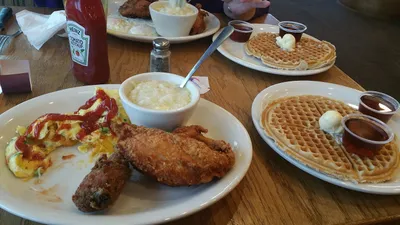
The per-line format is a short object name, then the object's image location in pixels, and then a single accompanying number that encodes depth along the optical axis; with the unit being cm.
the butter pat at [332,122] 39
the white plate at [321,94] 31
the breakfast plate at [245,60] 52
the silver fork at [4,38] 53
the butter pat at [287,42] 58
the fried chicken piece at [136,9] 64
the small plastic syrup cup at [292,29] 61
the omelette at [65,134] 31
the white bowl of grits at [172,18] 56
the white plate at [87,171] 25
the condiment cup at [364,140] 35
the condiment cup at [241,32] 60
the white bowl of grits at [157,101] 33
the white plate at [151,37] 56
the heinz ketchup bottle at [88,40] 40
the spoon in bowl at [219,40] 43
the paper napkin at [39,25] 54
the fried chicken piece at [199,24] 61
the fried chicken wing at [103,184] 26
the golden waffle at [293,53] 53
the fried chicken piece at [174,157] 28
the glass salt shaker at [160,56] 46
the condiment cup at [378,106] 42
